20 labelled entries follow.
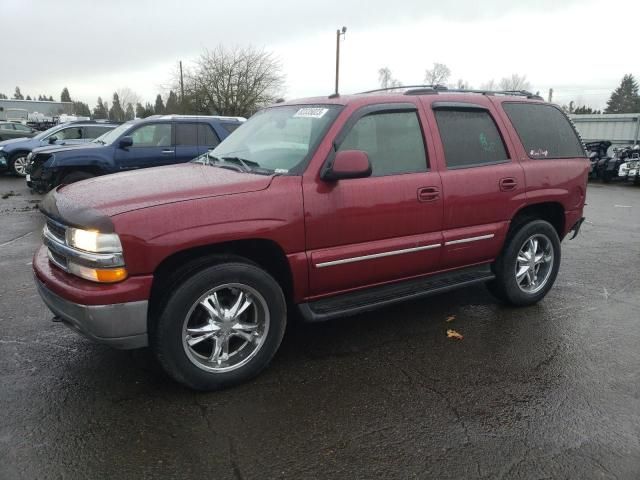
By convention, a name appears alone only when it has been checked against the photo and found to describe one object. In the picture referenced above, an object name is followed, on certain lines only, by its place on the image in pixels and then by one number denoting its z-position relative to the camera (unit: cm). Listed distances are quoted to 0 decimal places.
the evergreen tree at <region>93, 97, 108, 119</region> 10732
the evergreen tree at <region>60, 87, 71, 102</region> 12950
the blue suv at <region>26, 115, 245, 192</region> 955
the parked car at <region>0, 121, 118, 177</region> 1462
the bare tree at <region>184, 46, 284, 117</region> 3675
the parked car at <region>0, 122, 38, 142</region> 2120
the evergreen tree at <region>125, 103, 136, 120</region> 9319
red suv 291
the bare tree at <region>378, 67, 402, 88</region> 5464
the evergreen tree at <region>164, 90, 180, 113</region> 4536
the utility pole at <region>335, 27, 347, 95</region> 2933
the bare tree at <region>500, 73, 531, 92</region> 5968
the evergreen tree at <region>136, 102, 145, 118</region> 8520
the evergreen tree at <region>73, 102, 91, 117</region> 9894
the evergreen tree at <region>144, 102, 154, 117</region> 7699
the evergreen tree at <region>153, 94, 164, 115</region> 8081
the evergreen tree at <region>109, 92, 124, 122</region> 9742
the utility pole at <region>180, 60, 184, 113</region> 3952
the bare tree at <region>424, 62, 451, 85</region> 5325
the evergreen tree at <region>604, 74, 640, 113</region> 7094
